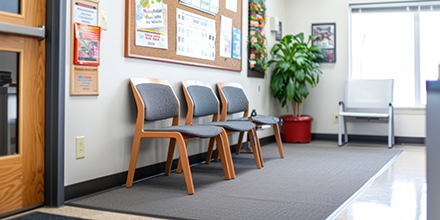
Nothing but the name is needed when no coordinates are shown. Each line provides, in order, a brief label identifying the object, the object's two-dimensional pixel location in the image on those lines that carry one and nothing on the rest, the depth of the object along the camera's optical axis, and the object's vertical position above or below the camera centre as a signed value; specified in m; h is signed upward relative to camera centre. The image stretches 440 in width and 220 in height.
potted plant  4.97 +0.44
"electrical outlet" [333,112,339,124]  5.45 -0.03
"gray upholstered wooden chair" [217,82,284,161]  3.50 +0.10
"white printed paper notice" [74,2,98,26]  2.32 +0.58
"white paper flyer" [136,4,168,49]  2.82 +0.56
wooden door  2.01 -0.01
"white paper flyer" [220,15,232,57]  3.90 +0.76
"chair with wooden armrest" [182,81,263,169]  3.09 +0.06
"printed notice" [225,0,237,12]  4.00 +1.10
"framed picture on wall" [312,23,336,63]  5.45 +1.02
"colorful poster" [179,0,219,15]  3.35 +0.95
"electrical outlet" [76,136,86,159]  2.33 -0.19
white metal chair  4.79 +0.15
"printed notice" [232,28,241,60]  4.14 +0.74
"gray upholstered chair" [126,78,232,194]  2.44 -0.08
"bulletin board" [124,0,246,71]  2.71 +0.55
